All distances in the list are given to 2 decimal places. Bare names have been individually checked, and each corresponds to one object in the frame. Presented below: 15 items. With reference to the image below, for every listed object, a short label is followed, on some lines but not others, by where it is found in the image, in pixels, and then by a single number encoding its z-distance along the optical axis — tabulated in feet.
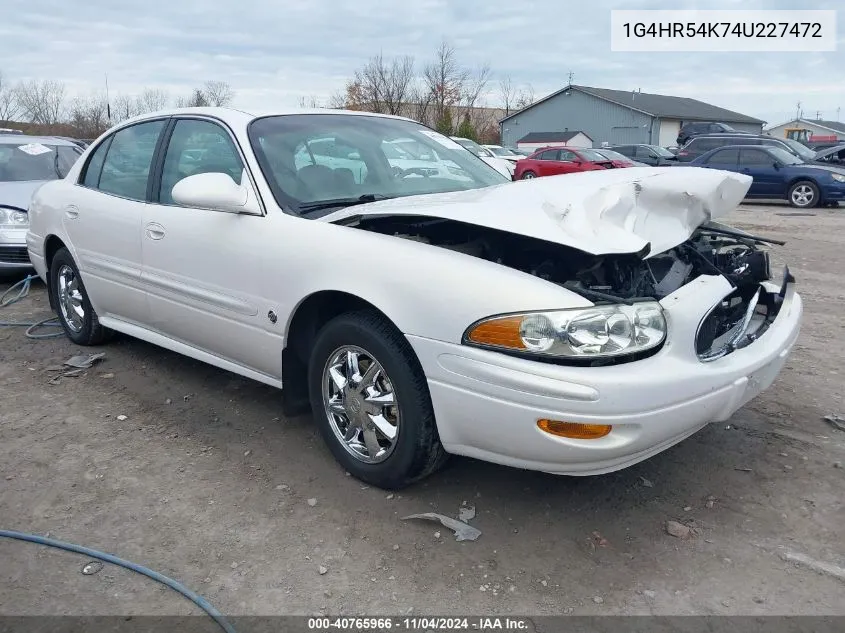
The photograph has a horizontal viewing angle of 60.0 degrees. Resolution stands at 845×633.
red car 65.41
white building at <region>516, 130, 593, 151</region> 143.43
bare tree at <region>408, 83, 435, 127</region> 141.38
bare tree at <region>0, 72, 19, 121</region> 147.72
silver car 23.62
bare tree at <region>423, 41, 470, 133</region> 145.89
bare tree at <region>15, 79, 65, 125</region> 148.05
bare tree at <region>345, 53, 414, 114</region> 134.21
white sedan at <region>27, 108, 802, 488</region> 8.25
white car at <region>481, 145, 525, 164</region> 90.20
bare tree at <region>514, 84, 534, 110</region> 217.97
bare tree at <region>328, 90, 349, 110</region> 140.76
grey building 158.30
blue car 49.73
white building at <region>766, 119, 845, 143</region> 190.05
